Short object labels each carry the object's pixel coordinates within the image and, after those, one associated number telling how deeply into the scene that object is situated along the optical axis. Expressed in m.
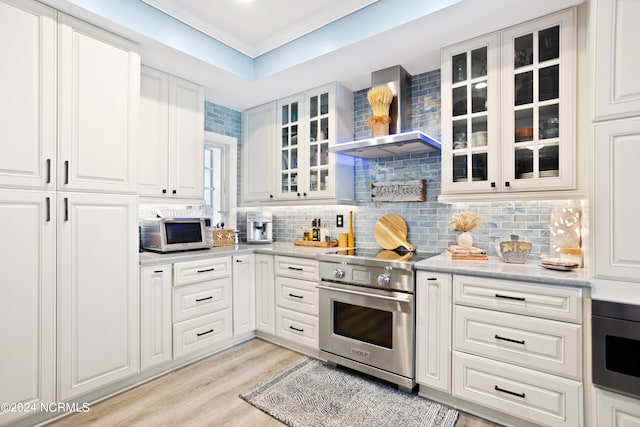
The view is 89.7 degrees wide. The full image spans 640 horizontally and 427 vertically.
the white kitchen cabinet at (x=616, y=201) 1.58
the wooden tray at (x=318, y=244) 3.33
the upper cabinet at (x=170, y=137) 2.82
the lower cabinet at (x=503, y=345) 1.74
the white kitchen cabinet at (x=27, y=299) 1.83
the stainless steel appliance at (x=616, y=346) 1.54
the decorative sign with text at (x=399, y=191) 2.90
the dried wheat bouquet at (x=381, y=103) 2.73
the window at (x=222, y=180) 3.92
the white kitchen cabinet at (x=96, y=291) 2.05
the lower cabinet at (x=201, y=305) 2.69
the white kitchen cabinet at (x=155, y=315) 2.46
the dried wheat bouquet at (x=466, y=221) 2.45
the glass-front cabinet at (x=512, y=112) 2.04
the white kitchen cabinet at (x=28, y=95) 1.84
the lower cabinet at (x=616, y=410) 1.54
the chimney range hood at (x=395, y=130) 2.59
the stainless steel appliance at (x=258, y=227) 3.67
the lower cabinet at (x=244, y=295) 3.12
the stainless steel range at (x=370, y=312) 2.26
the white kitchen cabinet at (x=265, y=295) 3.16
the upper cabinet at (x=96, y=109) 2.06
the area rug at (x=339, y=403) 2.00
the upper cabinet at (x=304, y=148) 3.18
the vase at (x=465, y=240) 2.46
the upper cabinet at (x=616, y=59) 1.58
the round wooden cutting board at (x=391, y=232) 2.99
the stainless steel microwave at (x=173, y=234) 2.82
